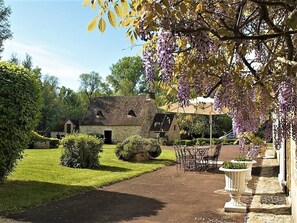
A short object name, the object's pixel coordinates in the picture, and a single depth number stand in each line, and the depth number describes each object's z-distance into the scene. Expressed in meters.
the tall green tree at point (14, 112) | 8.38
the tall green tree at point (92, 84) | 69.44
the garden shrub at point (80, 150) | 14.20
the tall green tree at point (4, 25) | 39.56
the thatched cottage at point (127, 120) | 39.81
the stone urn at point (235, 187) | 7.02
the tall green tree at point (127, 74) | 66.06
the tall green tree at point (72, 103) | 58.81
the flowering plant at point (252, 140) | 4.33
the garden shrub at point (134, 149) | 17.34
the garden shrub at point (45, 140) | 27.94
